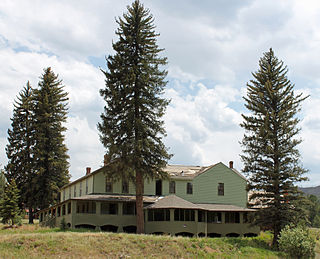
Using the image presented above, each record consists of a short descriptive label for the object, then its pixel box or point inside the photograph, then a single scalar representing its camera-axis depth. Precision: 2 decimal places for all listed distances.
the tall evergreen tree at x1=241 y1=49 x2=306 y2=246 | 37.53
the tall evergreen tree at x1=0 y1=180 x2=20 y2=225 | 43.66
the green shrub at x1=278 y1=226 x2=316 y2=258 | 32.88
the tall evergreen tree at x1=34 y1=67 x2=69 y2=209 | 51.47
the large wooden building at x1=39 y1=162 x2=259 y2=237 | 38.97
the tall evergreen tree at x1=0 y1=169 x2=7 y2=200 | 77.69
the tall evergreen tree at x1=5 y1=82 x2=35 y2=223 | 51.81
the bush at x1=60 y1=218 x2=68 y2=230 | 36.68
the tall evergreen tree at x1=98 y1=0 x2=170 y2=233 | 37.22
